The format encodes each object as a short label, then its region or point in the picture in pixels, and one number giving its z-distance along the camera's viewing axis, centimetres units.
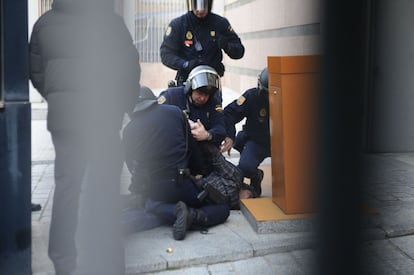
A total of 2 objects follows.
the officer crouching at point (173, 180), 321
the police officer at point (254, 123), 413
